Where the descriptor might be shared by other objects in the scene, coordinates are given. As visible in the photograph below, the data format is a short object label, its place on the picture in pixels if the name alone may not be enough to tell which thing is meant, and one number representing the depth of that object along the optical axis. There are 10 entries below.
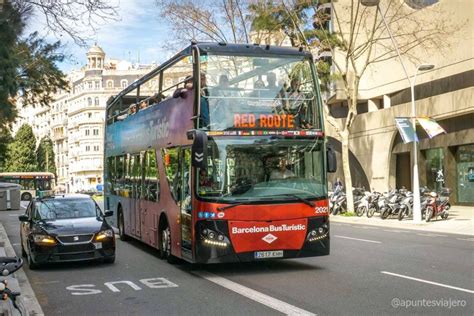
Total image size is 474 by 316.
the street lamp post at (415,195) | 22.75
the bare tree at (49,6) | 9.98
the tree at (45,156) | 123.56
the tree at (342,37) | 28.67
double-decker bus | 10.56
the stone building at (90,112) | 125.62
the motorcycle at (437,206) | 23.66
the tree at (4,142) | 36.50
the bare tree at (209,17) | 31.09
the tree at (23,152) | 106.56
